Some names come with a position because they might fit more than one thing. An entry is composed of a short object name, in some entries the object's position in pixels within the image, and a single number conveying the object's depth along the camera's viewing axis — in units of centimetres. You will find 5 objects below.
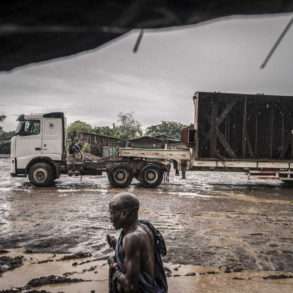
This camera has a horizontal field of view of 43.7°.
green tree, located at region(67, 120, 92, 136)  4574
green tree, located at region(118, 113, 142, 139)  5107
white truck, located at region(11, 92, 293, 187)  1426
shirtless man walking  232
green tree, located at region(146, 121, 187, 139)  4991
